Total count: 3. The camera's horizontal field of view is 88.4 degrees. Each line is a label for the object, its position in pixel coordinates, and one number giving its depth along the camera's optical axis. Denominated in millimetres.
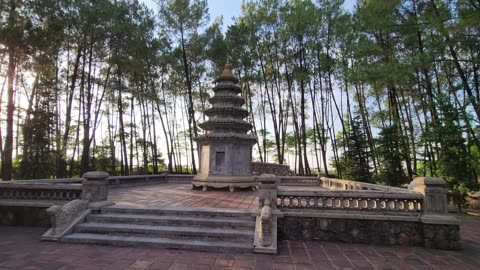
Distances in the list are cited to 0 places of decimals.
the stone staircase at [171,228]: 4969
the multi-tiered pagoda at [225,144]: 11445
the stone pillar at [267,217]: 4753
